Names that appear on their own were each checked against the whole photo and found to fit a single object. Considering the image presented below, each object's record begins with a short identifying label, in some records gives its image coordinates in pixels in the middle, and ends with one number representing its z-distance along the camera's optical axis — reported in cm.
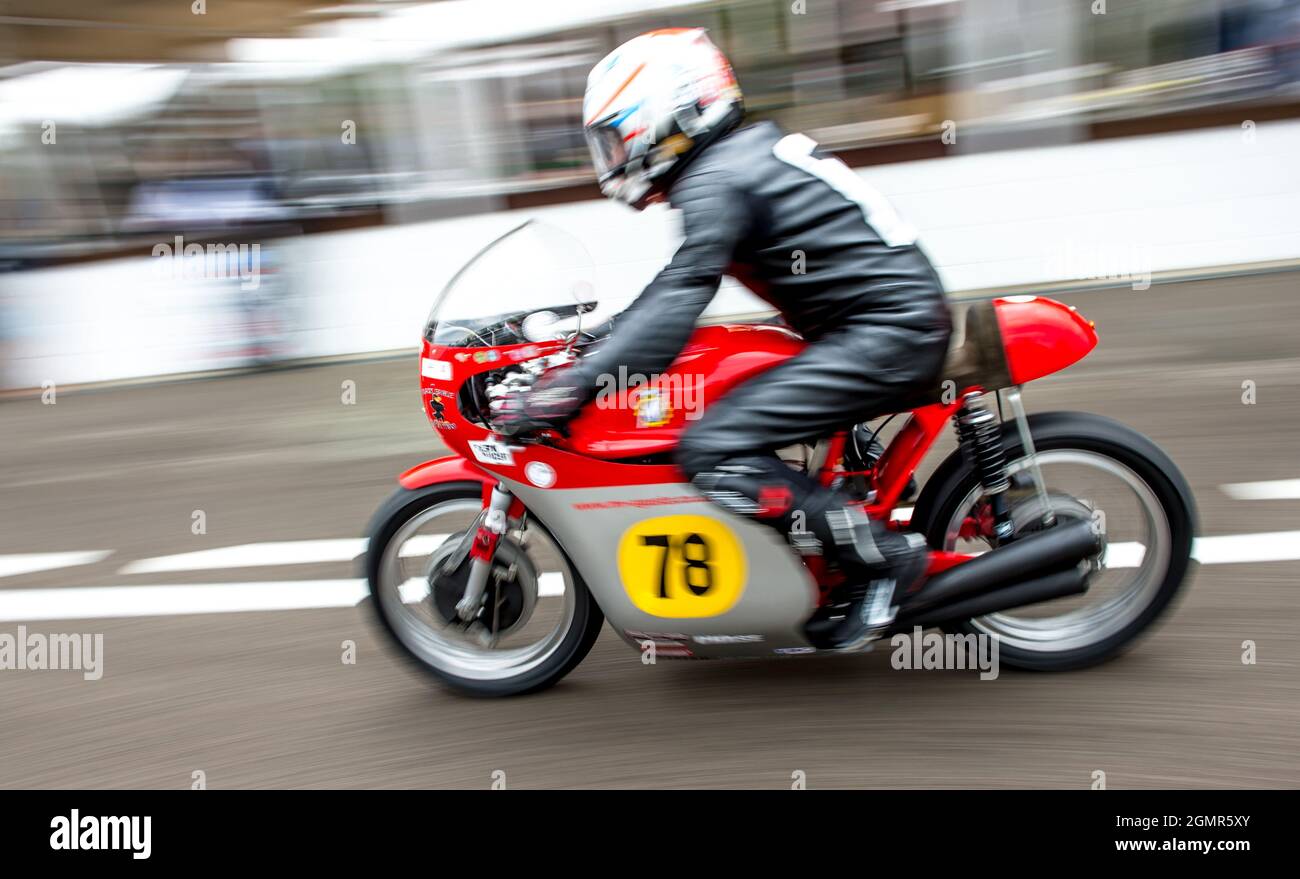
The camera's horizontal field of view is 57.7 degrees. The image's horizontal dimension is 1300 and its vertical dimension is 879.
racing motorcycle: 317
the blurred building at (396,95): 1024
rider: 297
